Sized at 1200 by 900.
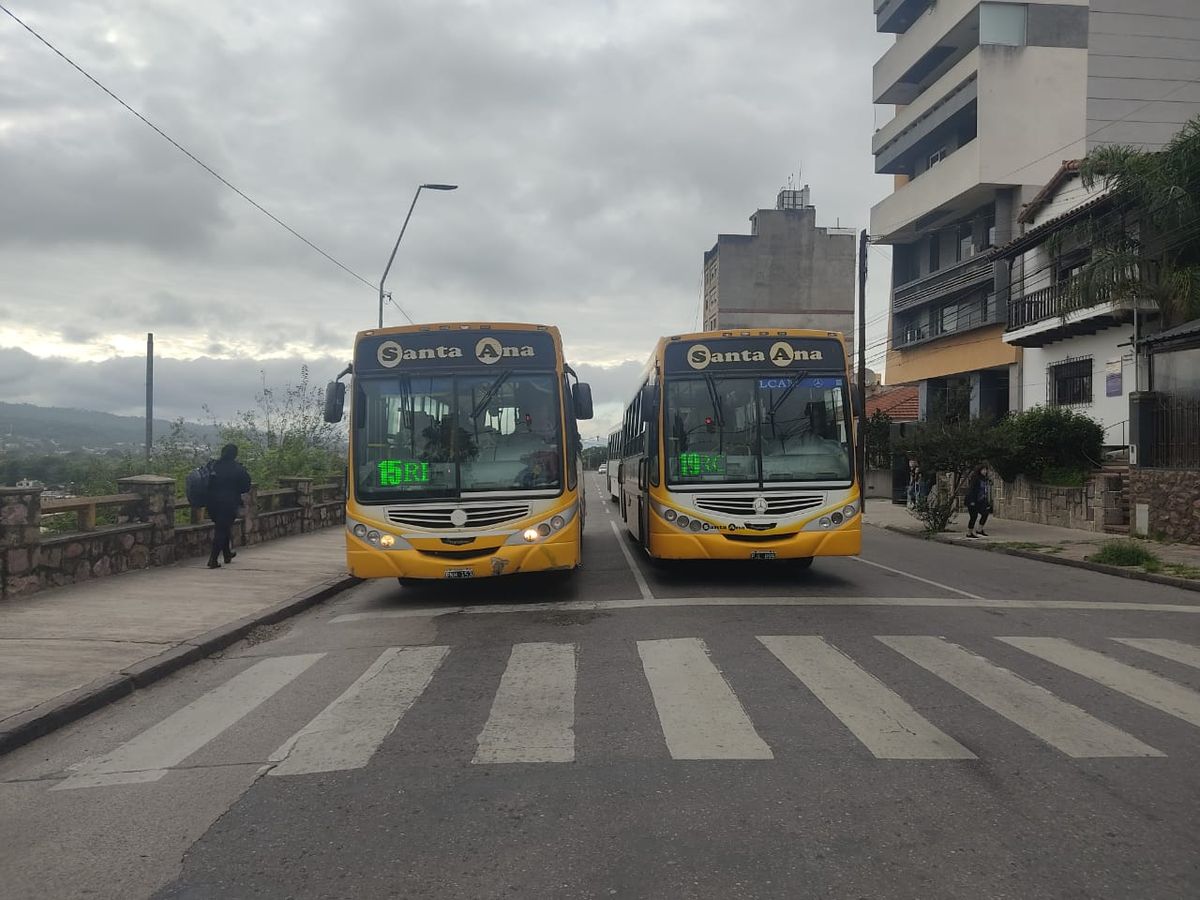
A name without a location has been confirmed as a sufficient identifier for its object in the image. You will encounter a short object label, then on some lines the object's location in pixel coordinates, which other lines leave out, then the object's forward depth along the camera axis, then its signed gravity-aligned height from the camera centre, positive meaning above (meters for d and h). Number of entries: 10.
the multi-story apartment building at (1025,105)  32.12 +12.41
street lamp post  21.09 +6.04
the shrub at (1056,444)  23.95 +0.36
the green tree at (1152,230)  20.02 +5.34
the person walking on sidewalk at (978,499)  21.34 -0.96
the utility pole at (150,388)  22.12 +1.58
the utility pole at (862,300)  27.25 +4.64
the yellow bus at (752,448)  11.17 +0.10
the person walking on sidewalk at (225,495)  13.24 -0.60
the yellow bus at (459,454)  10.21 +0.01
